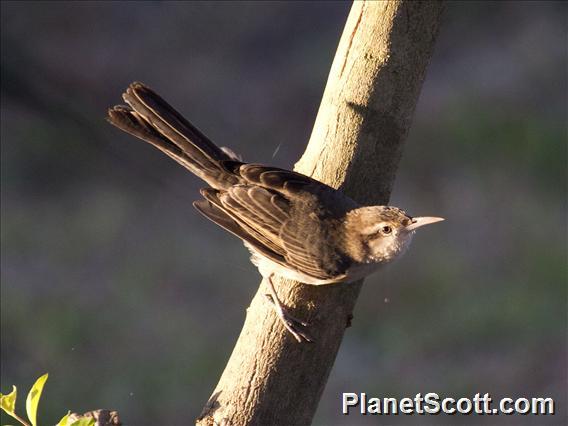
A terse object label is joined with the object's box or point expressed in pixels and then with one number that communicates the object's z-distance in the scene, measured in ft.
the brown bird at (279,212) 21.76
